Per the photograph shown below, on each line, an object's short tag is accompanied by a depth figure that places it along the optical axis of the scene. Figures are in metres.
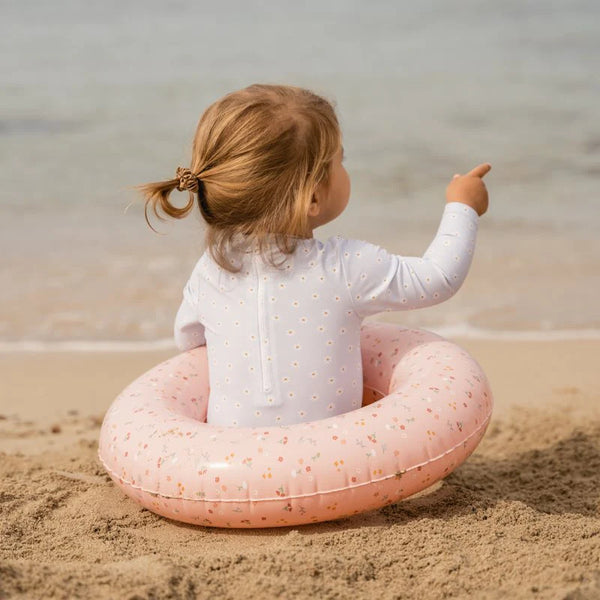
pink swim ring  2.87
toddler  3.08
